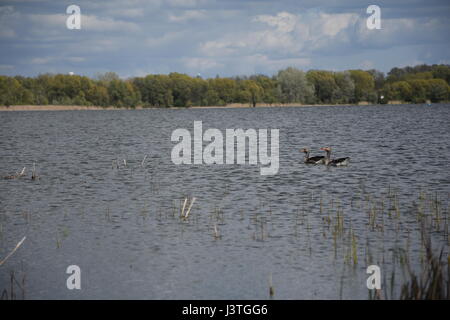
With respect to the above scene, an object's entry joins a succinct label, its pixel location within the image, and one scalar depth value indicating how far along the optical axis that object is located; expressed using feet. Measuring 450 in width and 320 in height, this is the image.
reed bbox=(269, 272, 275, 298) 41.93
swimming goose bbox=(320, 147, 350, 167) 114.21
